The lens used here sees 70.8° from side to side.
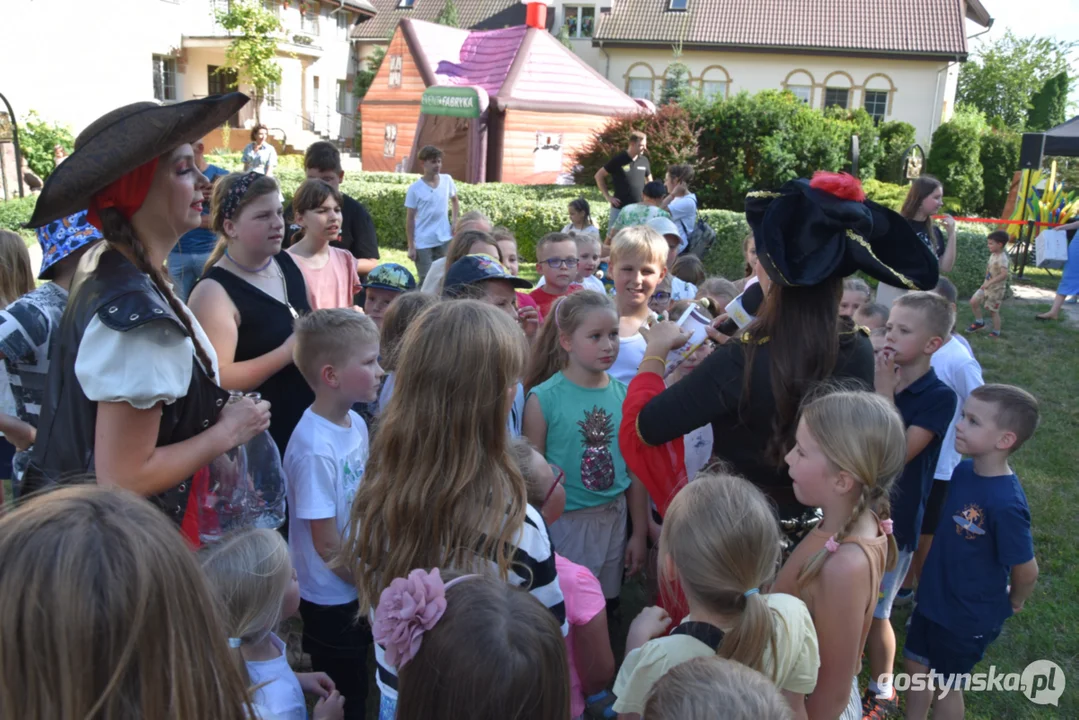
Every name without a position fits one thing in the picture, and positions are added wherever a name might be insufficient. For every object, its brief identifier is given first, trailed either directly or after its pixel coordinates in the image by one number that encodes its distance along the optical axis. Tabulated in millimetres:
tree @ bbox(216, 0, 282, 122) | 28172
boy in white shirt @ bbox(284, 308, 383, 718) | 2445
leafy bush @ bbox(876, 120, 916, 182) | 24719
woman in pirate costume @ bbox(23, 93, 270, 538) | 1713
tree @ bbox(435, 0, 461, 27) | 36531
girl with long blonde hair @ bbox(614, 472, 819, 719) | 1734
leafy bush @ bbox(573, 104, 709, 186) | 15305
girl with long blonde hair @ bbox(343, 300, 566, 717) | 1795
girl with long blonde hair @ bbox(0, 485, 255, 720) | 939
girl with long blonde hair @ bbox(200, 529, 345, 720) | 1832
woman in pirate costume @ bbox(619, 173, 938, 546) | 2107
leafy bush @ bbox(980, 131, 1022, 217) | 25562
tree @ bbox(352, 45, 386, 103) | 37281
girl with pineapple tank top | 3010
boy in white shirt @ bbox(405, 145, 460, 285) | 9156
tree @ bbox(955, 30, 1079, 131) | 44844
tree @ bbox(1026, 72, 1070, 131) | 38875
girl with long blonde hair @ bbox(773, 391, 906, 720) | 1980
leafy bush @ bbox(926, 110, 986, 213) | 24828
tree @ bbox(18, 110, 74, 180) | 20312
